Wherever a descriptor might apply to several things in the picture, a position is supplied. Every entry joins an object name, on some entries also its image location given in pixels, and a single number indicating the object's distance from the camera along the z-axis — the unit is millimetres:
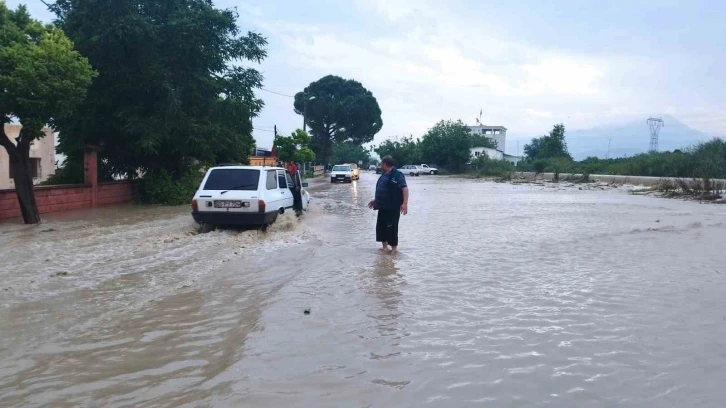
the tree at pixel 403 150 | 84312
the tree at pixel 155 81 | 18484
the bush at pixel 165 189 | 20353
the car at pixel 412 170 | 65750
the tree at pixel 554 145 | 69188
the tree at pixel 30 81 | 11867
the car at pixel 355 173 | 48969
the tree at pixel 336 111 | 78125
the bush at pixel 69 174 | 19859
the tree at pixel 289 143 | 49531
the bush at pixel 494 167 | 58372
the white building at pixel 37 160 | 24203
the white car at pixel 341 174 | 43969
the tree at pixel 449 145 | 73375
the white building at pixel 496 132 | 130000
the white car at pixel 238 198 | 11367
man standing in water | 9938
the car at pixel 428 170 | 68750
